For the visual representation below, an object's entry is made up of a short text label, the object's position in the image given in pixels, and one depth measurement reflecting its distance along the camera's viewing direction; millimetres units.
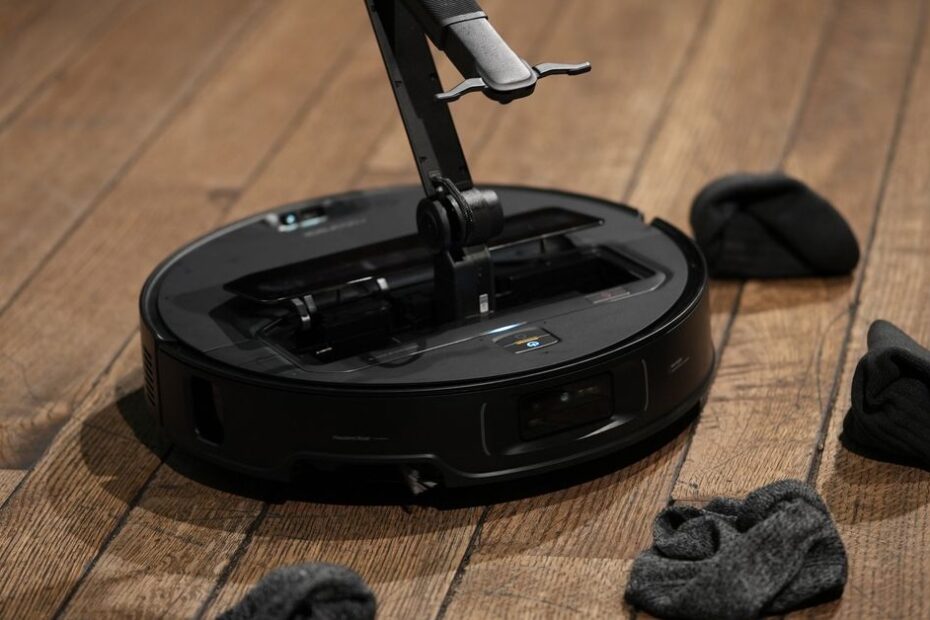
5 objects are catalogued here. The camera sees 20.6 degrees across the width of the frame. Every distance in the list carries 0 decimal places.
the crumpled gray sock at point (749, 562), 1347
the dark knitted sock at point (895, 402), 1461
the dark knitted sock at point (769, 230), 1717
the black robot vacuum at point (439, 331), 1432
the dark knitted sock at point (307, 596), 1339
